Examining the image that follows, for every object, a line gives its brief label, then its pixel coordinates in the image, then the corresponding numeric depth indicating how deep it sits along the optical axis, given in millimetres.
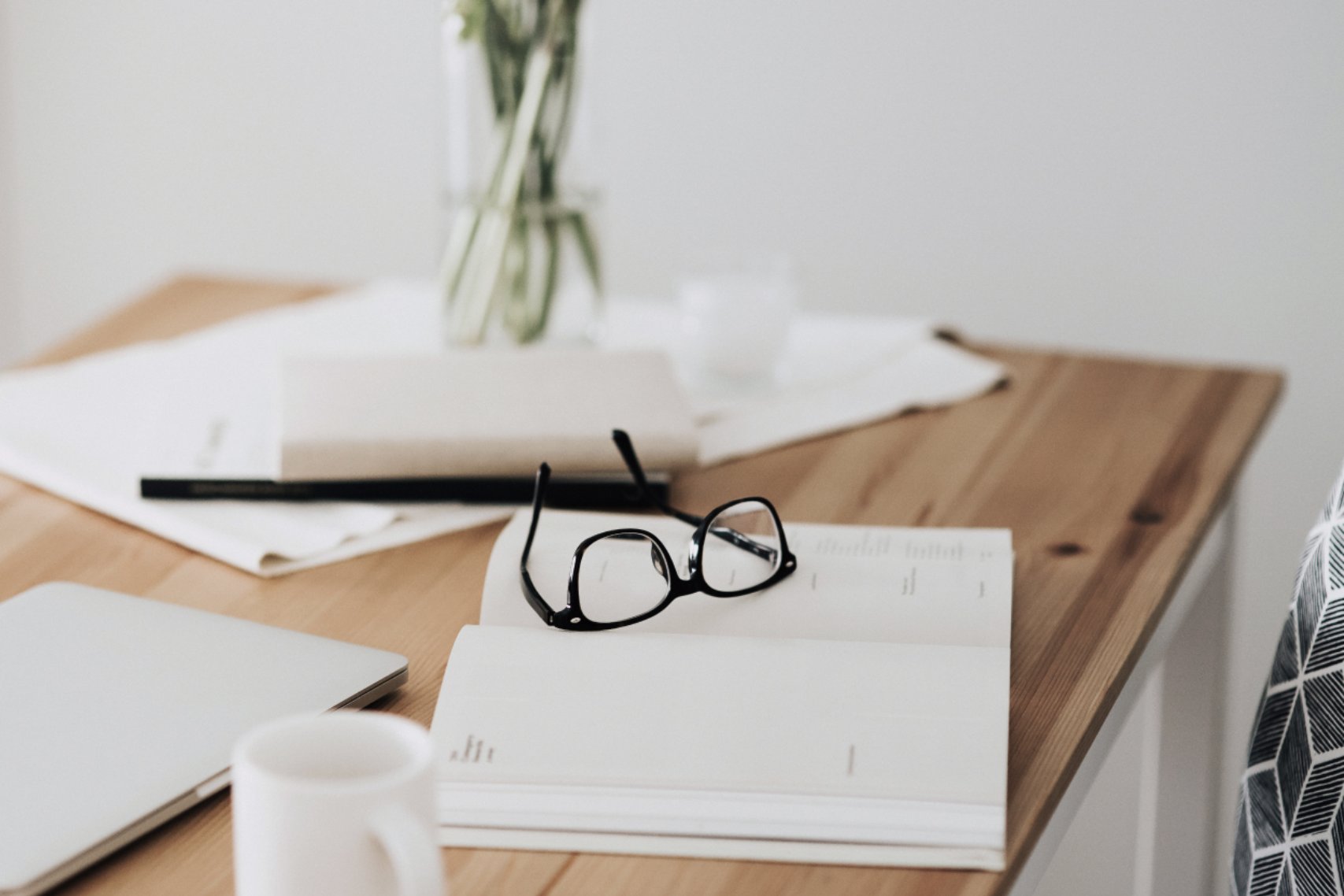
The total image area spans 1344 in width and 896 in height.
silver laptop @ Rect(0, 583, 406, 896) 1230
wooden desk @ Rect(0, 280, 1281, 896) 1233
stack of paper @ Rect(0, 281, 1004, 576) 1571
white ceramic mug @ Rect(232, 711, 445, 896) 1123
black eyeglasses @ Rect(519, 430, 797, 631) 1383
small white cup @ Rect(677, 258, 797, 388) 1853
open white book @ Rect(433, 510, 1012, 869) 1248
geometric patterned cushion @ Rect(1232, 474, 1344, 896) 1429
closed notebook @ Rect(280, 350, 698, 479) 1590
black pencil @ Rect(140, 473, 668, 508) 1599
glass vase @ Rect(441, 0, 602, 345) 1809
